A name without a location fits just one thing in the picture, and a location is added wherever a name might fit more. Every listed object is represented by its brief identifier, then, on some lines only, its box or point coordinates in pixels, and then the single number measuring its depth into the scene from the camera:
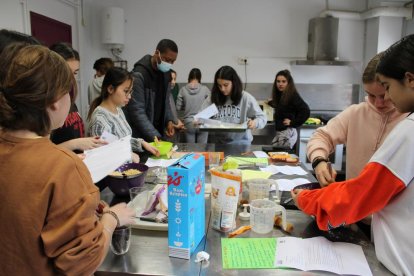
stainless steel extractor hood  4.55
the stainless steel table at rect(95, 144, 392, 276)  0.94
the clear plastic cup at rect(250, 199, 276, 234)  1.16
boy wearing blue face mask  2.52
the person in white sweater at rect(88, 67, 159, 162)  2.03
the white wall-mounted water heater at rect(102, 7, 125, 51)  4.64
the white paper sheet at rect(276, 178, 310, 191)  1.59
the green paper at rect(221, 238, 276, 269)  0.97
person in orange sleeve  0.86
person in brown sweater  0.73
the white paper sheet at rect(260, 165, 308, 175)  1.90
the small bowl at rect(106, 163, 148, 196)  1.44
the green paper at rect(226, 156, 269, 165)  2.07
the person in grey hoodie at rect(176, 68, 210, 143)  4.20
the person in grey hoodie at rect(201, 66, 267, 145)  2.87
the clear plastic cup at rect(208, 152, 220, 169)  1.90
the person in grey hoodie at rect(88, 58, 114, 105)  3.88
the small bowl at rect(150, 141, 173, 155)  2.22
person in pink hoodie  1.38
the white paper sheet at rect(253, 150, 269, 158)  2.29
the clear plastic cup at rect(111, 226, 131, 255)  1.01
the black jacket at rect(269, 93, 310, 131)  3.86
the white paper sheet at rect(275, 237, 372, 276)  0.95
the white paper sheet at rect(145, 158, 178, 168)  2.01
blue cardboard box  0.96
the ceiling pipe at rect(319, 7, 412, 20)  4.39
